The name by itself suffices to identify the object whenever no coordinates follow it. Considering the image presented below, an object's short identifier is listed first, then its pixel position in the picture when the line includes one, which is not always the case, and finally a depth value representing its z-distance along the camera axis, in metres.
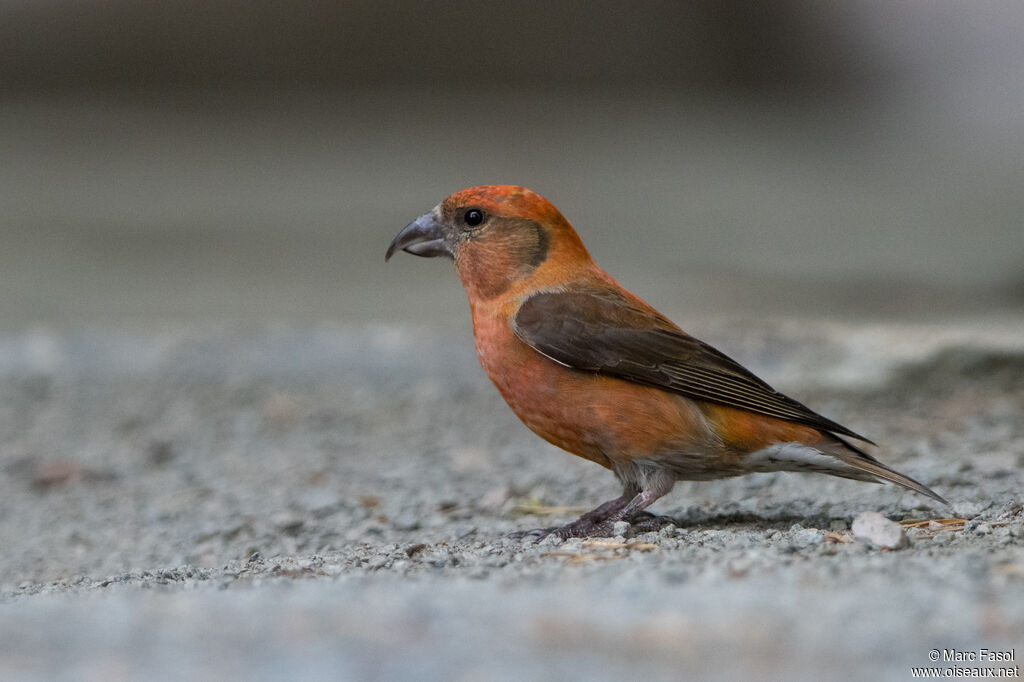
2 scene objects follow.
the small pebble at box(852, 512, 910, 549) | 6.32
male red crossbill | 7.87
